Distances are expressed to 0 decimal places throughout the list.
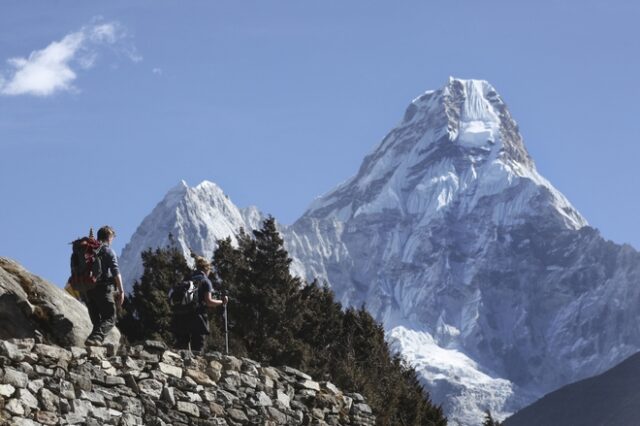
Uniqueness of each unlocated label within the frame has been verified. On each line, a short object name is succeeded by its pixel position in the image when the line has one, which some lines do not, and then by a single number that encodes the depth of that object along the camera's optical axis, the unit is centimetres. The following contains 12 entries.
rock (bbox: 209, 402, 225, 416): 2497
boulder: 2505
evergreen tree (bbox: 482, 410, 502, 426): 5177
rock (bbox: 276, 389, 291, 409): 2644
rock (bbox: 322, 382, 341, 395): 2794
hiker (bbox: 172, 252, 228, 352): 2636
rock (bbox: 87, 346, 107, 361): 2334
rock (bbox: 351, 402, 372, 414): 2817
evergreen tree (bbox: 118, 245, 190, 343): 4156
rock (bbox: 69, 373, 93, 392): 2262
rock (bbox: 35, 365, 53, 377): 2219
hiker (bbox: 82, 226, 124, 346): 2464
